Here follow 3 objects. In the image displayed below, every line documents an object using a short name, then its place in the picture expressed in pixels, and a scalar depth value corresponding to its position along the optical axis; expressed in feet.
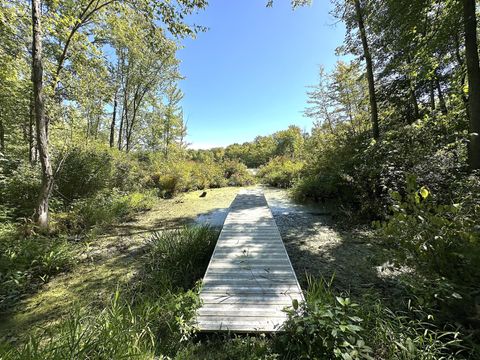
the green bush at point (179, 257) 10.12
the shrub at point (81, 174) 20.21
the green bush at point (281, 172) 36.77
